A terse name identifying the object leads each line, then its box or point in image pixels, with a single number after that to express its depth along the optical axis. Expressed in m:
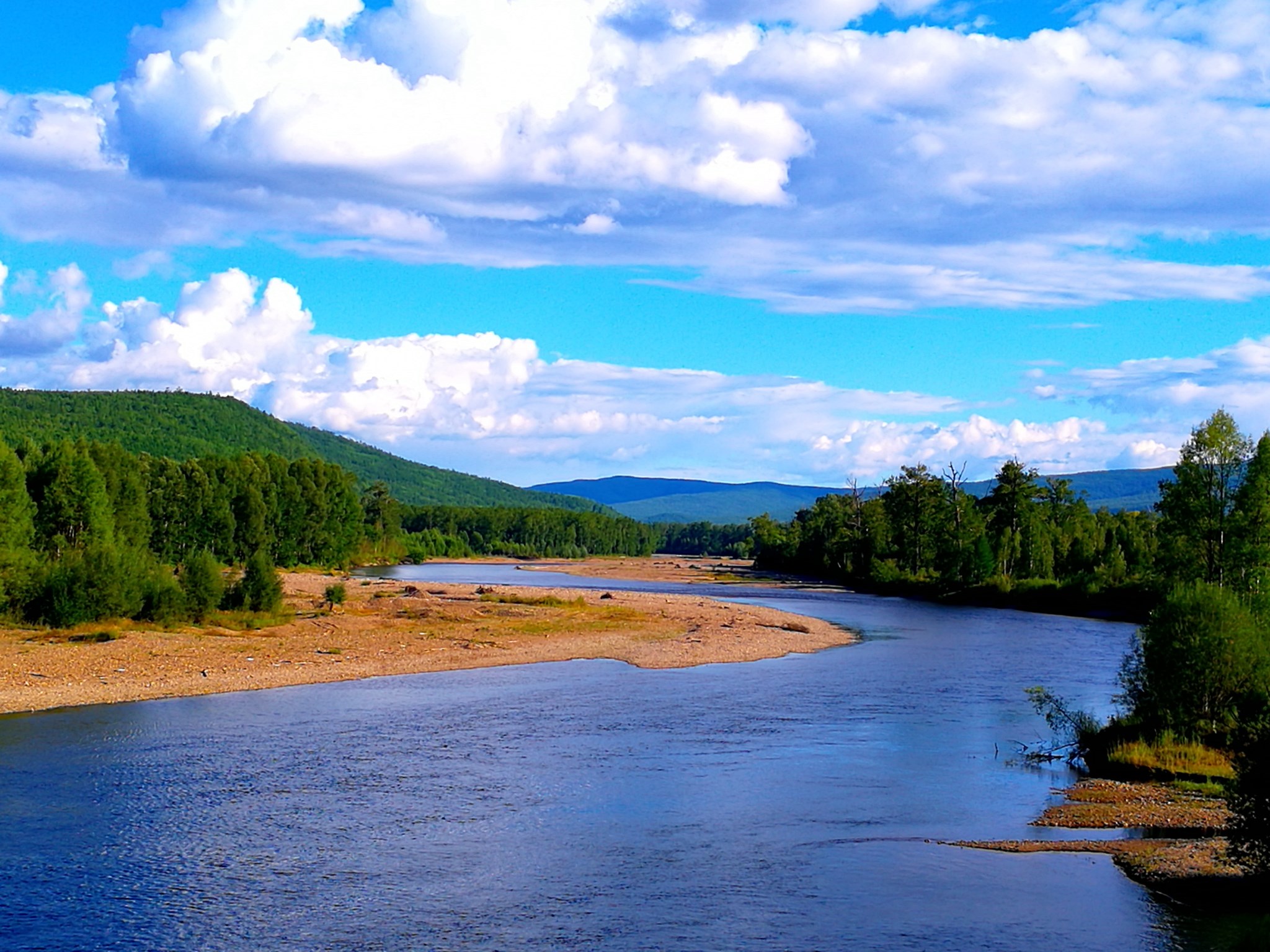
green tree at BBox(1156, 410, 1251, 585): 64.94
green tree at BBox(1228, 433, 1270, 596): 61.72
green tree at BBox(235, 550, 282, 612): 64.62
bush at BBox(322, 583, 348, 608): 71.75
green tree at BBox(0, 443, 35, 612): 55.97
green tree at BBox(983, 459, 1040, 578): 116.50
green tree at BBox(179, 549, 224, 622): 60.81
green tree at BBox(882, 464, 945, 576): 131.50
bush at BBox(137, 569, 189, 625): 58.47
